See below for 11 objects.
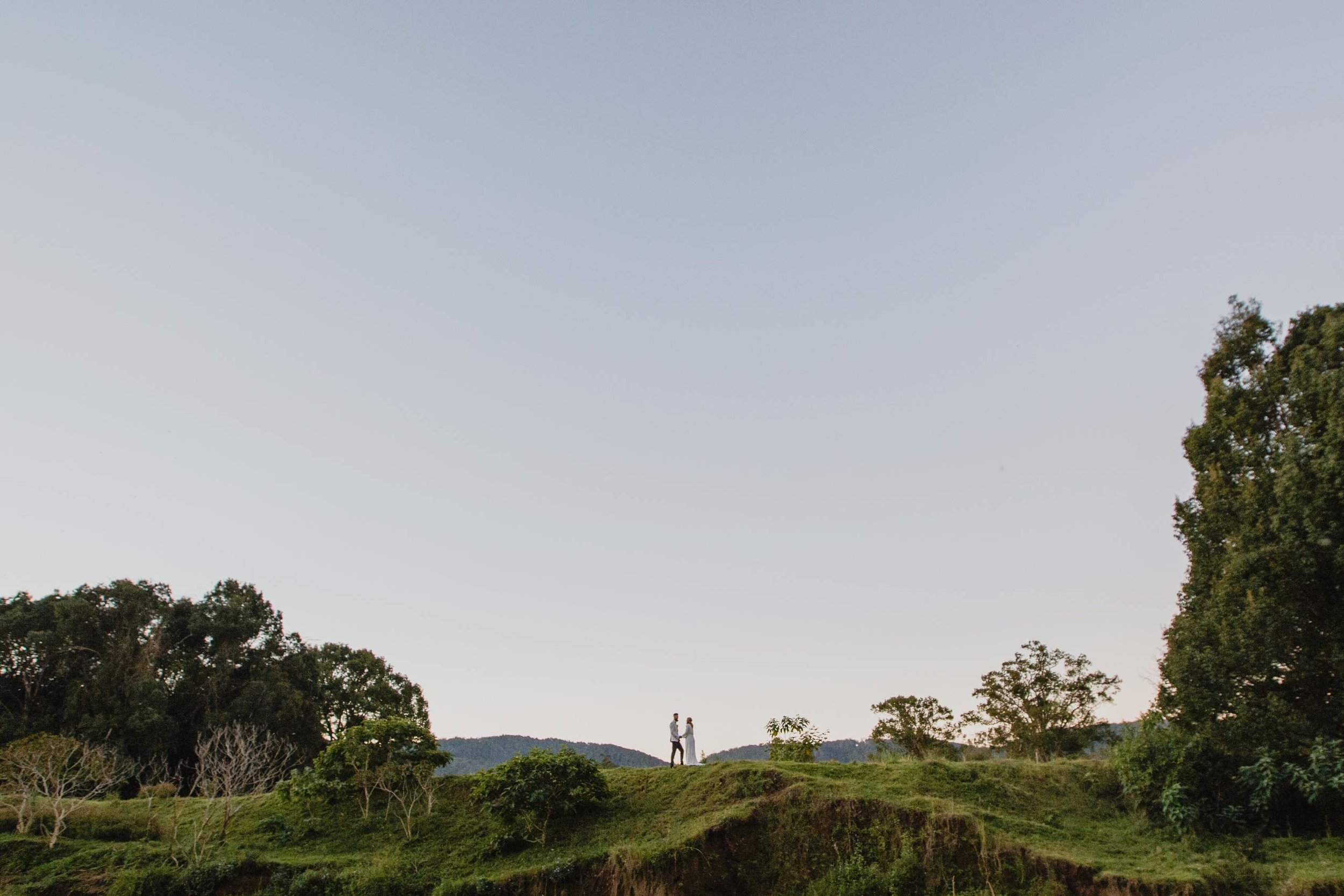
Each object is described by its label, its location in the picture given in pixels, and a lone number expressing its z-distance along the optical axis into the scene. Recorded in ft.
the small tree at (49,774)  71.61
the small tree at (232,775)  71.56
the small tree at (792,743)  74.95
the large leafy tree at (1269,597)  56.70
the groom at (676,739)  76.84
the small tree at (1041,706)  96.17
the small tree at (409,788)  72.74
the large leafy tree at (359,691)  136.56
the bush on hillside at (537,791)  65.77
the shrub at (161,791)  88.74
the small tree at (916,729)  94.32
